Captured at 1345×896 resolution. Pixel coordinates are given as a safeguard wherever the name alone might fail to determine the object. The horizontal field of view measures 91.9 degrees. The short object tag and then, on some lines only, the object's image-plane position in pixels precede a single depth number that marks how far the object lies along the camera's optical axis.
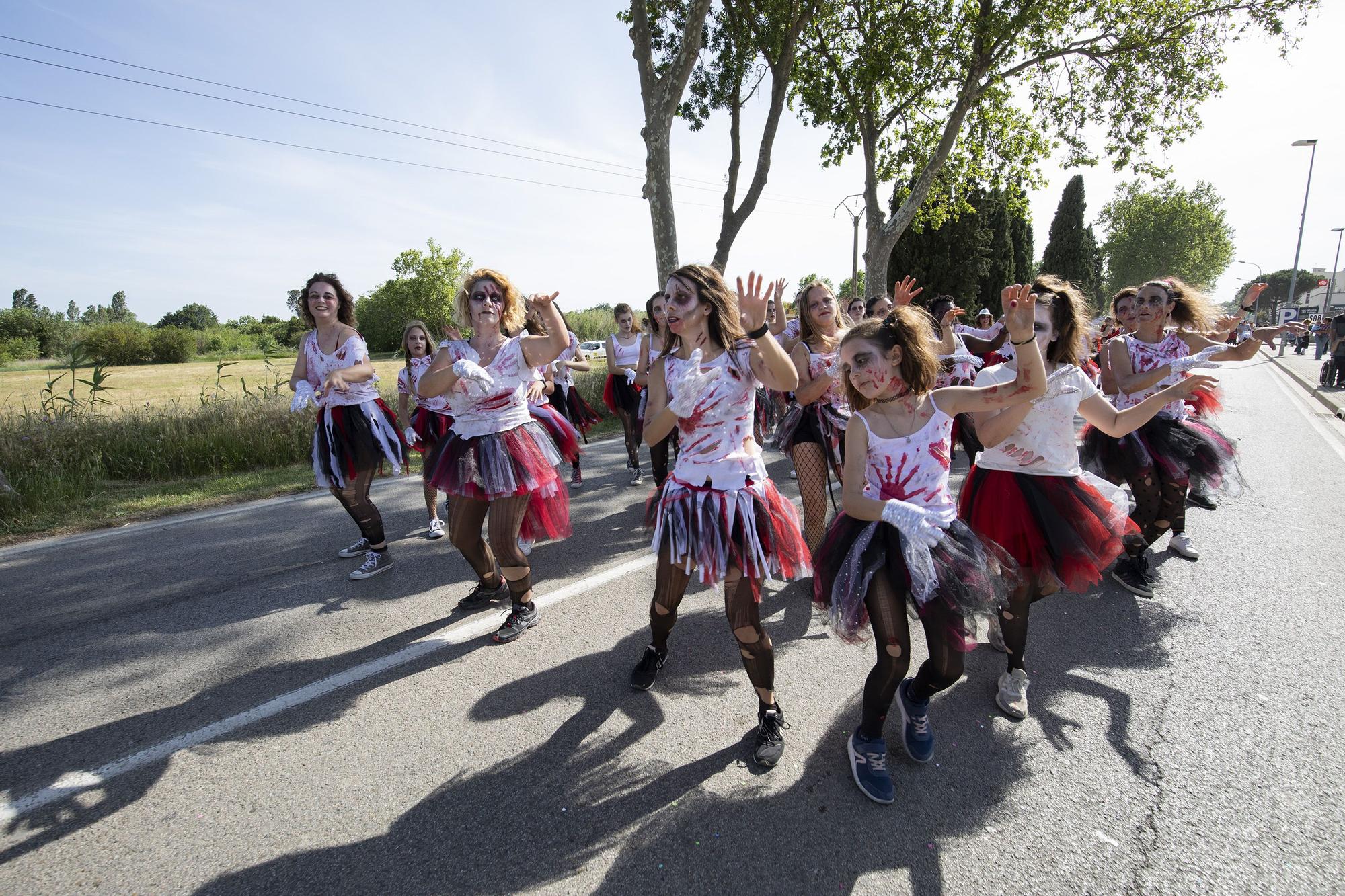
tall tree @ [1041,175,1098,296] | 41.72
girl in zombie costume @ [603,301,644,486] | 7.61
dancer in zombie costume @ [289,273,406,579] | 4.74
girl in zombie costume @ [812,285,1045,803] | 2.35
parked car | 42.59
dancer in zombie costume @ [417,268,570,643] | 3.62
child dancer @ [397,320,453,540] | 5.66
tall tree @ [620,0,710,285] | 9.60
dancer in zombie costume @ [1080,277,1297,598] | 4.38
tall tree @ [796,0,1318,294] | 13.34
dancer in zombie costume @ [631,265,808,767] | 2.64
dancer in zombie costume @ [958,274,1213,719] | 2.98
